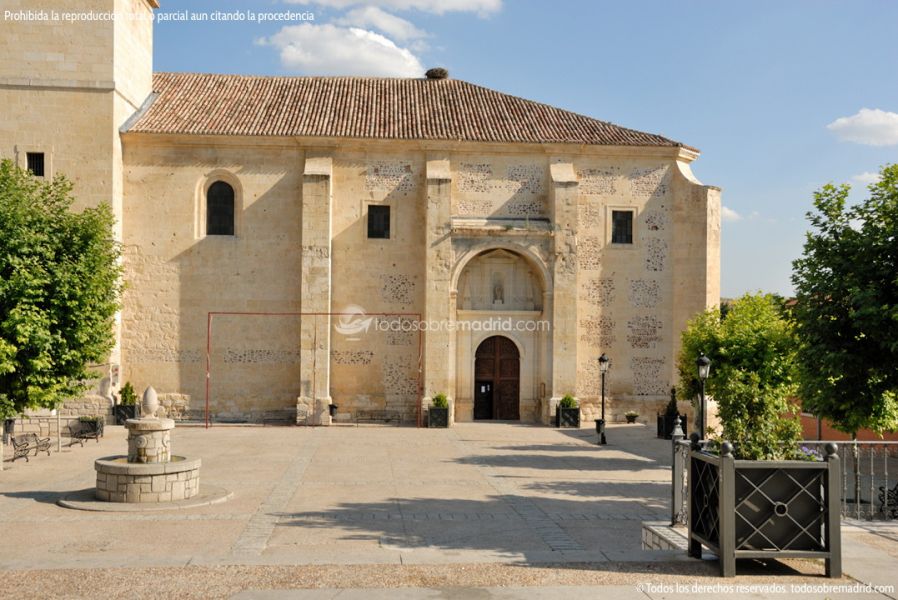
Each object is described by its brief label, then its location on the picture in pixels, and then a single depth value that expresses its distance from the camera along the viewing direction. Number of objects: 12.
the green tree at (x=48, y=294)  15.05
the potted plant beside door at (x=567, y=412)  25.88
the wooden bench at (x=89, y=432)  20.33
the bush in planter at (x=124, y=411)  24.31
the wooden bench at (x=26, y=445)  16.78
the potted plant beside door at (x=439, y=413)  25.16
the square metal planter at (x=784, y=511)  7.90
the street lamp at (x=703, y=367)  15.48
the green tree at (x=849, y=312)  11.86
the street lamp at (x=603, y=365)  22.22
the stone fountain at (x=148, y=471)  12.24
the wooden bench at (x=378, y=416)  26.42
